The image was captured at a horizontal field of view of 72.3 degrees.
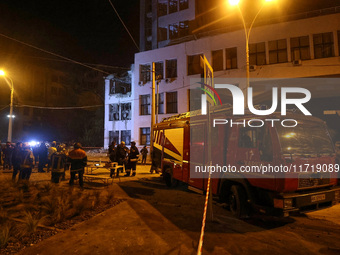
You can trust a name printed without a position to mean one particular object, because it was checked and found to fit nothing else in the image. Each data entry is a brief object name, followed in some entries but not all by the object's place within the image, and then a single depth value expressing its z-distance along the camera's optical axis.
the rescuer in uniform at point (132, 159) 11.68
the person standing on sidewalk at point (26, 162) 9.13
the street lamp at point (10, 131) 18.92
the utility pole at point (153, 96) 18.59
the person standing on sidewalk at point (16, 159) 9.45
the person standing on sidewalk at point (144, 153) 19.12
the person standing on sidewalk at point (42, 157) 12.68
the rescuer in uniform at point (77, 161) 8.65
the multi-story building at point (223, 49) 18.81
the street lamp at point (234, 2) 10.97
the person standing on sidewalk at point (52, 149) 11.54
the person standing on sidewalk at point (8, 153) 14.96
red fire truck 4.57
